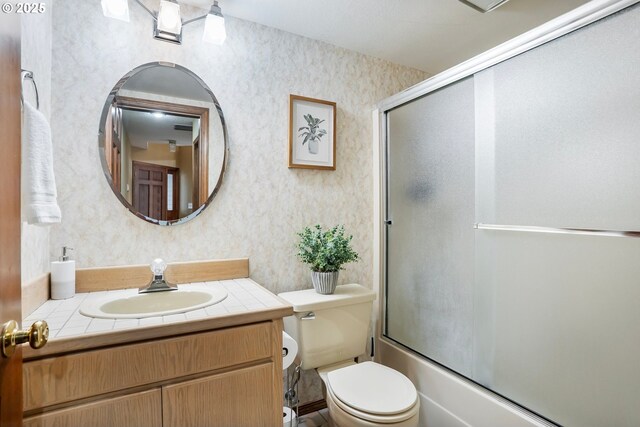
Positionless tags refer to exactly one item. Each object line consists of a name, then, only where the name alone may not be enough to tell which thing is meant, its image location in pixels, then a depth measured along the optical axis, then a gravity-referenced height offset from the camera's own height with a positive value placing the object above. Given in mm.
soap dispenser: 1307 -256
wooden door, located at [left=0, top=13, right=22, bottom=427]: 625 +18
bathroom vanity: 925 -490
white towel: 977 +134
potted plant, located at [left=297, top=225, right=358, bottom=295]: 1740 -213
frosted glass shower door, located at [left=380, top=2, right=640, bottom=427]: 1053 -36
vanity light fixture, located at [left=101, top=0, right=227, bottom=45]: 1400 +896
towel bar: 1074 +469
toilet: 1317 -765
